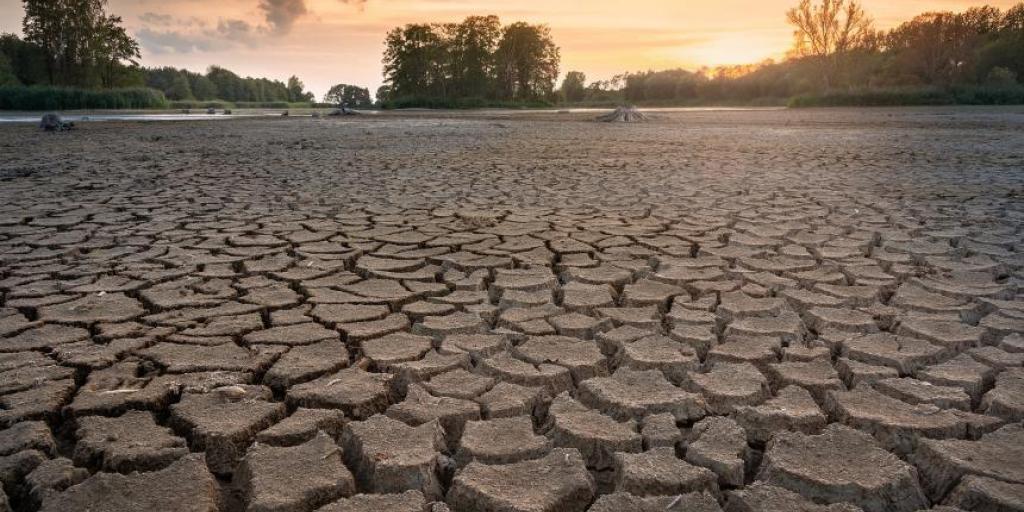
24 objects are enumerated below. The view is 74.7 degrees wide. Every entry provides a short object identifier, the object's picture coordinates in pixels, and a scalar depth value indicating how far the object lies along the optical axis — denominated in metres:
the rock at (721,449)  1.40
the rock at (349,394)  1.71
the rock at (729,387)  1.73
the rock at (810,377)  1.80
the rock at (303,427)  1.54
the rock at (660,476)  1.34
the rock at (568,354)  1.95
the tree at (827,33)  38.94
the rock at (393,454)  1.39
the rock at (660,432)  1.52
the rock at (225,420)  1.52
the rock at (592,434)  1.50
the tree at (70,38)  37.75
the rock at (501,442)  1.47
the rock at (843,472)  1.32
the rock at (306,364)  1.86
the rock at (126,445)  1.45
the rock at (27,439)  1.48
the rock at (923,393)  1.70
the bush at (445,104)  43.16
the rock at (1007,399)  1.65
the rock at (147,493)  1.29
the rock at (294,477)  1.31
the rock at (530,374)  1.86
